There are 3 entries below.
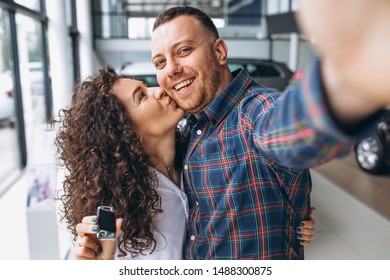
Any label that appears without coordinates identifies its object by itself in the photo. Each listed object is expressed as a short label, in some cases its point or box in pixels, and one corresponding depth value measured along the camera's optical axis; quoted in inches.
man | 29.0
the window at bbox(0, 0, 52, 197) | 120.7
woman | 35.5
